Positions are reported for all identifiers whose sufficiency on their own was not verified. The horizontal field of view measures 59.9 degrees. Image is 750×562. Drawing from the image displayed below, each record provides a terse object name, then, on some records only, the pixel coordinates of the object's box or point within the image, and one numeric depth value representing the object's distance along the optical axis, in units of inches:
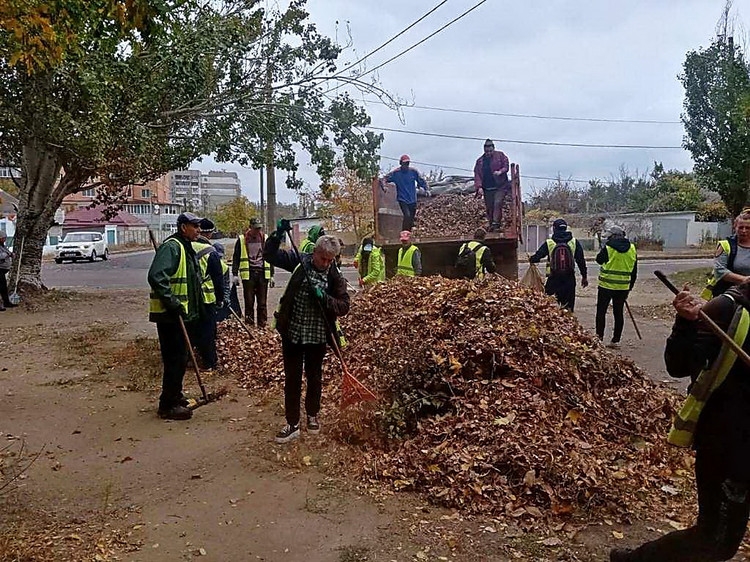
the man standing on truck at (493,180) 409.4
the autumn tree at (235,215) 1870.1
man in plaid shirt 202.2
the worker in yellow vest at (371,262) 392.2
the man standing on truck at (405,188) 425.4
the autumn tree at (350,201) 1339.8
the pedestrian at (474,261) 371.2
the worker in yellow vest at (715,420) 102.8
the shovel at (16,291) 546.3
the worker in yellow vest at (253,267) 389.1
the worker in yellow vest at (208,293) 285.0
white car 1288.1
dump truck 406.6
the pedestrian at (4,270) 507.8
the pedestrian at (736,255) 223.5
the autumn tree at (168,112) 430.6
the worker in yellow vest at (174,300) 225.6
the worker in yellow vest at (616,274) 351.6
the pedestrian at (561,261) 367.6
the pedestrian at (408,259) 385.1
